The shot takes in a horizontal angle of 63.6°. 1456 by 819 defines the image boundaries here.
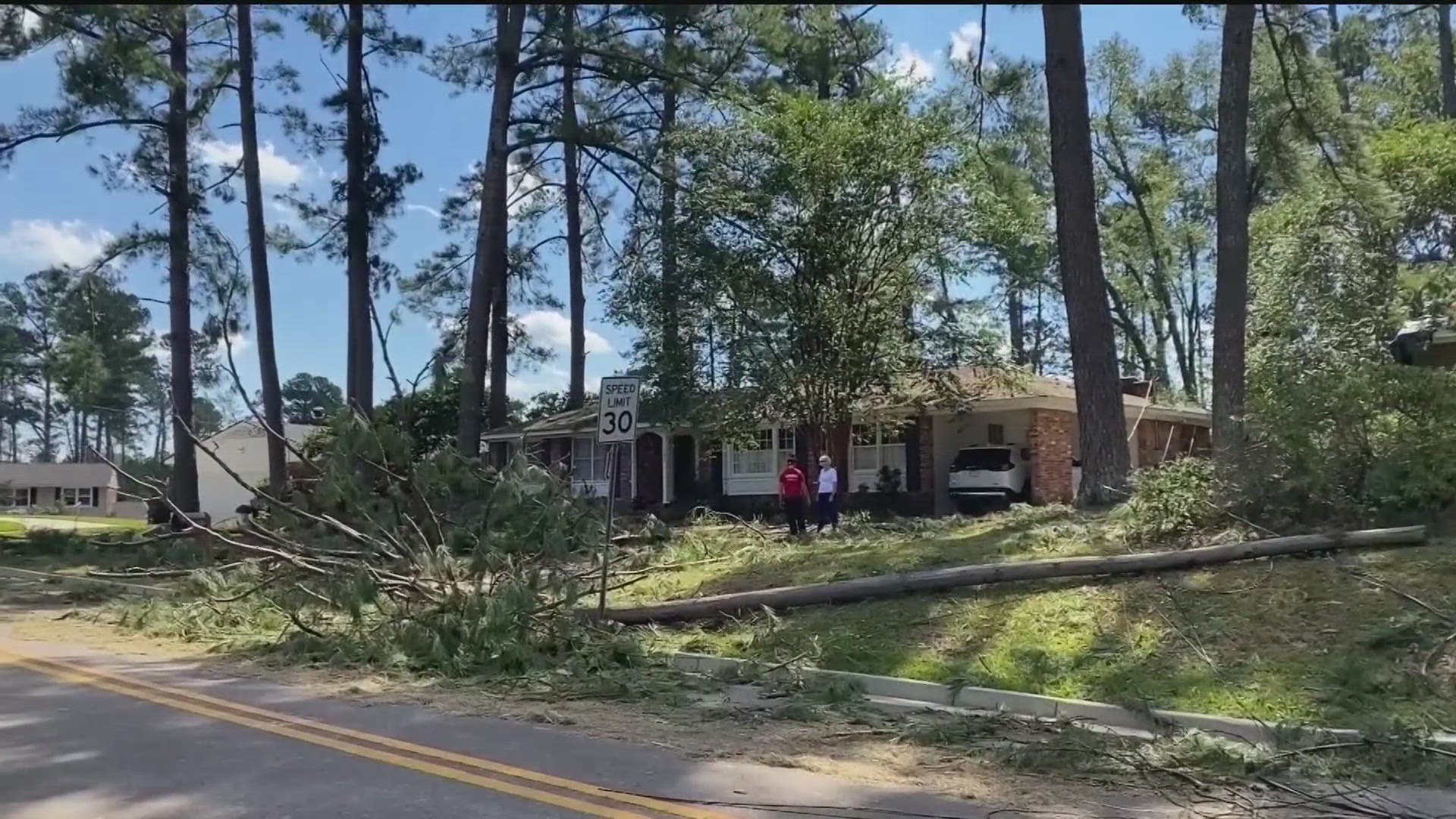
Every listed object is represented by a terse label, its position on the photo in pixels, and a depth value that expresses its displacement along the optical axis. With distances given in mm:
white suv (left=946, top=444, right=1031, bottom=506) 26750
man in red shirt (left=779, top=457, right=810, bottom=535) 18766
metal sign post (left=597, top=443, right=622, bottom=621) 11242
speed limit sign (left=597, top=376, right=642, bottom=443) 11711
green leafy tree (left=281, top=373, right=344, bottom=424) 82125
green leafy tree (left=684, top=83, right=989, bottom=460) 23141
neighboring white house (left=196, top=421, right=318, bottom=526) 58281
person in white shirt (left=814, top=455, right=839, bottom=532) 19500
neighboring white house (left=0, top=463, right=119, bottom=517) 73312
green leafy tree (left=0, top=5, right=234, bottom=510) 23625
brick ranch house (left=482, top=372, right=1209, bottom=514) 27594
